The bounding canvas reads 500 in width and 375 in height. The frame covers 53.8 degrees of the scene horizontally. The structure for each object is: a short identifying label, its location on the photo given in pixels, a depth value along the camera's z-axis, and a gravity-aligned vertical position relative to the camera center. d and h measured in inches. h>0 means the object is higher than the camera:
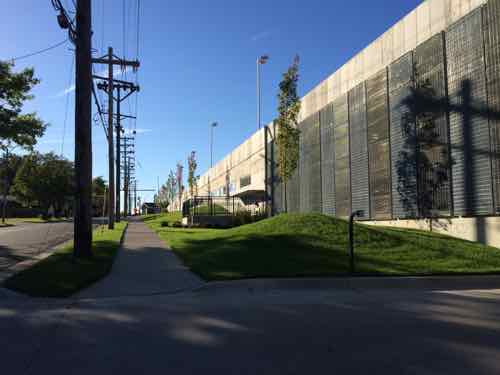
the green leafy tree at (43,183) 2524.6 +201.8
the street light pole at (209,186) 2588.6 +194.6
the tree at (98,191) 3292.3 +266.8
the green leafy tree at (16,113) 1077.8 +246.0
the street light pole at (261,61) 1615.5 +532.2
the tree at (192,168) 2277.3 +245.8
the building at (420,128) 565.0 +135.2
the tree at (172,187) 4259.4 +306.7
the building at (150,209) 4717.0 +115.3
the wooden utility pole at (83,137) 486.0 +84.4
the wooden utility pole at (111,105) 1147.3 +294.1
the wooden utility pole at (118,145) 1539.1 +250.7
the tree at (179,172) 3489.7 +347.0
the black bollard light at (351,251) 388.5 -24.3
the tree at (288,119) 939.3 +195.3
